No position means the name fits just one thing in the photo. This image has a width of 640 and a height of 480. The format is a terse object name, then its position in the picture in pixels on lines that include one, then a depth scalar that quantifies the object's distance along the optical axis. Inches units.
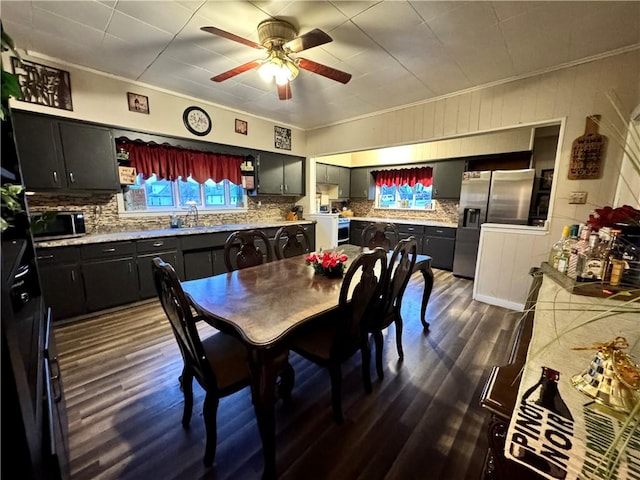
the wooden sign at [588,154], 94.8
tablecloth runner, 18.8
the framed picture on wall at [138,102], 120.0
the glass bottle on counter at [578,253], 59.6
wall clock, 137.6
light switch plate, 99.5
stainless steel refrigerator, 148.3
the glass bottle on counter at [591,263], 56.9
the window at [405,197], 216.3
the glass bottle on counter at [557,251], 70.9
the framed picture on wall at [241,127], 158.6
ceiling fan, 76.0
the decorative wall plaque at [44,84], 95.6
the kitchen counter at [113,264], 100.3
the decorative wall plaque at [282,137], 180.1
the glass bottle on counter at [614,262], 53.9
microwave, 101.5
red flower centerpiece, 73.7
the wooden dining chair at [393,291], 71.0
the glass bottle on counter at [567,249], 65.8
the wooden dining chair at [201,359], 44.8
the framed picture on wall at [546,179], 163.3
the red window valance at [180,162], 128.2
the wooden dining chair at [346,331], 55.6
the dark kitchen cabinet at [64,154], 98.2
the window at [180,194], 135.9
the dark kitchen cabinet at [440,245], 183.2
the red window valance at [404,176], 206.6
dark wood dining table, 44.7
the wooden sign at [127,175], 120.9
